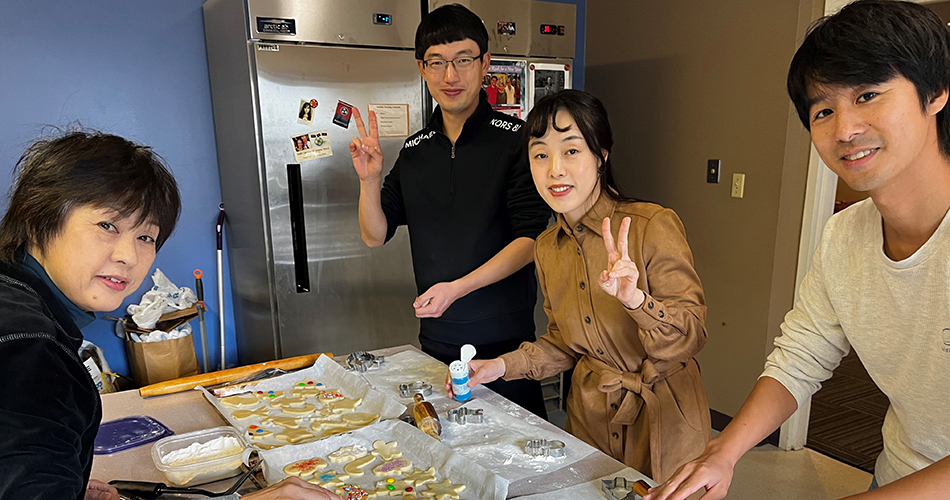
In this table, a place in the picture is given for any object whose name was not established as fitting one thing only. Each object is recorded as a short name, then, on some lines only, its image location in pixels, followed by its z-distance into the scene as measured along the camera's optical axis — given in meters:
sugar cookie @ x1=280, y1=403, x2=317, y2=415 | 1.47
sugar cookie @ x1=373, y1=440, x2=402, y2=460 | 1.27
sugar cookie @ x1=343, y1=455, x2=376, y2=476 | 1.21
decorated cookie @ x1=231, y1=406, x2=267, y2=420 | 1.44
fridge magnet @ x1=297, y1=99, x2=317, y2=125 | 2.55
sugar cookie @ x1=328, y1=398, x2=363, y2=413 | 1.48
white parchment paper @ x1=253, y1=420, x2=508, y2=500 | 1.12
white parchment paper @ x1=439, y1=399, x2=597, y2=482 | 1.20
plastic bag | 2.62
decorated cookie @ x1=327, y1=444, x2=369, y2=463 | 1.26
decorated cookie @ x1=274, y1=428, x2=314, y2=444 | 1.34
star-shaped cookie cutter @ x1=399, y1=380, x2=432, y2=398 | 1.54
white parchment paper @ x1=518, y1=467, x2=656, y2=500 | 1.09
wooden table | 1.16
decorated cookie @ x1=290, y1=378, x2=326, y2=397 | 1.57
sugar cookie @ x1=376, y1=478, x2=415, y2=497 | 1.15
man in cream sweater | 0.93
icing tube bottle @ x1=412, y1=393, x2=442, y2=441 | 1.31
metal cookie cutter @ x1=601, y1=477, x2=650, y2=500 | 1.05
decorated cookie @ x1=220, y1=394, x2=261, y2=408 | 1.50
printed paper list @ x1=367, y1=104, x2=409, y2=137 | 2.74
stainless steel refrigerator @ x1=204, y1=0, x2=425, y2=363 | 2.49
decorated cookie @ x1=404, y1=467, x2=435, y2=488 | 1.18
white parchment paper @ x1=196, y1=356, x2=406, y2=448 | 1.41
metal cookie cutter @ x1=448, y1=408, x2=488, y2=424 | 1.39
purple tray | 1.31
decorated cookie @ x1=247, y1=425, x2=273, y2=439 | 1.34
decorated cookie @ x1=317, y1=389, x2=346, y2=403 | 1.53
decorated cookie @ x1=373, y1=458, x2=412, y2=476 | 1.20
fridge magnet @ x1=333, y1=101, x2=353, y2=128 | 2.63
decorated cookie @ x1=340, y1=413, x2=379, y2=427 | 1.42
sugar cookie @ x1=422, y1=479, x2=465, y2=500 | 1.13
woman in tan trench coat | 1.36
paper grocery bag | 2.63
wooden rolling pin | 1.60
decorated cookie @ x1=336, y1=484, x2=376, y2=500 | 1.12
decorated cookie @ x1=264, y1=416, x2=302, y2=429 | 1.41
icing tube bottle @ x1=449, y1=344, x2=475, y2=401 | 1.47
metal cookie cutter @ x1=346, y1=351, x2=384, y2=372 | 1.71
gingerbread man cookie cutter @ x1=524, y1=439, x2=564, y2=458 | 1.23
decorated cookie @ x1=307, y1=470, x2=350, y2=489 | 1.17
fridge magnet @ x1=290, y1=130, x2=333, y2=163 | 2.57
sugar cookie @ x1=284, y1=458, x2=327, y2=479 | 1.20
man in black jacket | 1.86
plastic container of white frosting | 1.17
